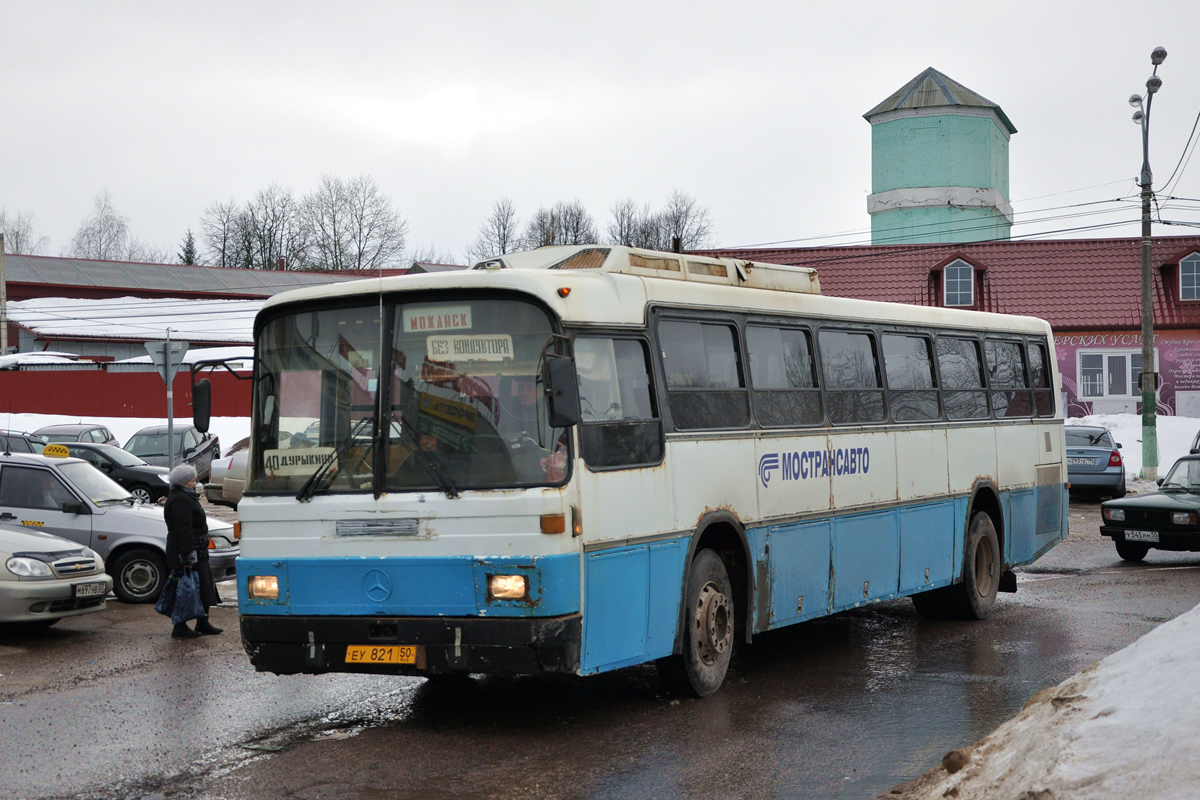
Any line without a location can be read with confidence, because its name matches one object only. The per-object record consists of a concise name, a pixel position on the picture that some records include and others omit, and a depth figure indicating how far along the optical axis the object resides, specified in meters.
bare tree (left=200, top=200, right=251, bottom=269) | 95.38
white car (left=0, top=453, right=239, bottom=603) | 14.22
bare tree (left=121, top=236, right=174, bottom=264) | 102.94
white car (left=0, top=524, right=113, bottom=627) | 11.55
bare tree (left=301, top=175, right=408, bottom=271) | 91.69
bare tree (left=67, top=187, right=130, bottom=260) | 103.81
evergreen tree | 101.00
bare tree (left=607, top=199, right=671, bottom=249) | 96.50
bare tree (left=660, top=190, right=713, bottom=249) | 95.06
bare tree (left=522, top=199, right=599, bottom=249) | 100.56
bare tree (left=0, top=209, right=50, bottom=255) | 102.82
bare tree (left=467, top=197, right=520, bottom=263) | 99.44
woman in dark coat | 12.03
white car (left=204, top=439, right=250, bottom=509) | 23.18
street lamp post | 29.72
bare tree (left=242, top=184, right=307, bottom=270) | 94.12
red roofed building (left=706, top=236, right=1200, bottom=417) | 41.78
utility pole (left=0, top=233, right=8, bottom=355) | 51.91
